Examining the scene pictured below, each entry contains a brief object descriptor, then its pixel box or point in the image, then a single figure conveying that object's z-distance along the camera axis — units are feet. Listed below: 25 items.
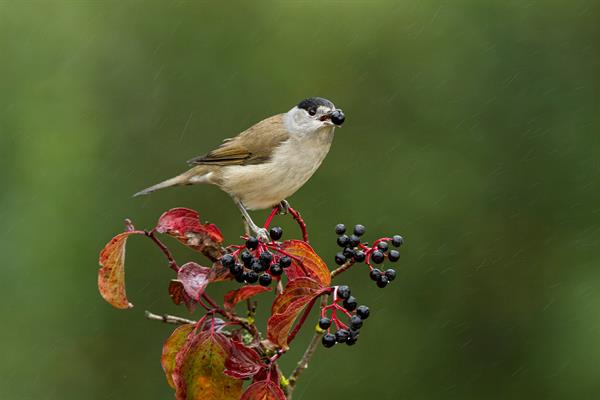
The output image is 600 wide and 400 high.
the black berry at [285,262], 17.44
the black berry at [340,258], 18.89
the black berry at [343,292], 16.49
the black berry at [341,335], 16.71
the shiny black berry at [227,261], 17.11
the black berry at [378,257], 18.20
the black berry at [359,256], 17.99
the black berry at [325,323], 16.79
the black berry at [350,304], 16.67
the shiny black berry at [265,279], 17.40
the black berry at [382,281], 17.83
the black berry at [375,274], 17.89
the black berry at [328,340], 16.58
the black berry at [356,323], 16.61
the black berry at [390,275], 18.10
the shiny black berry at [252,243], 17.35
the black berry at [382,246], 18.22
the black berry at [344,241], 18.57
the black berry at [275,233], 19.60
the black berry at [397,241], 18.34
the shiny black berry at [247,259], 17.44
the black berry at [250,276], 17.44
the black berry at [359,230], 19.09
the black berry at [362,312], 16.99
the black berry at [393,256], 18.75
